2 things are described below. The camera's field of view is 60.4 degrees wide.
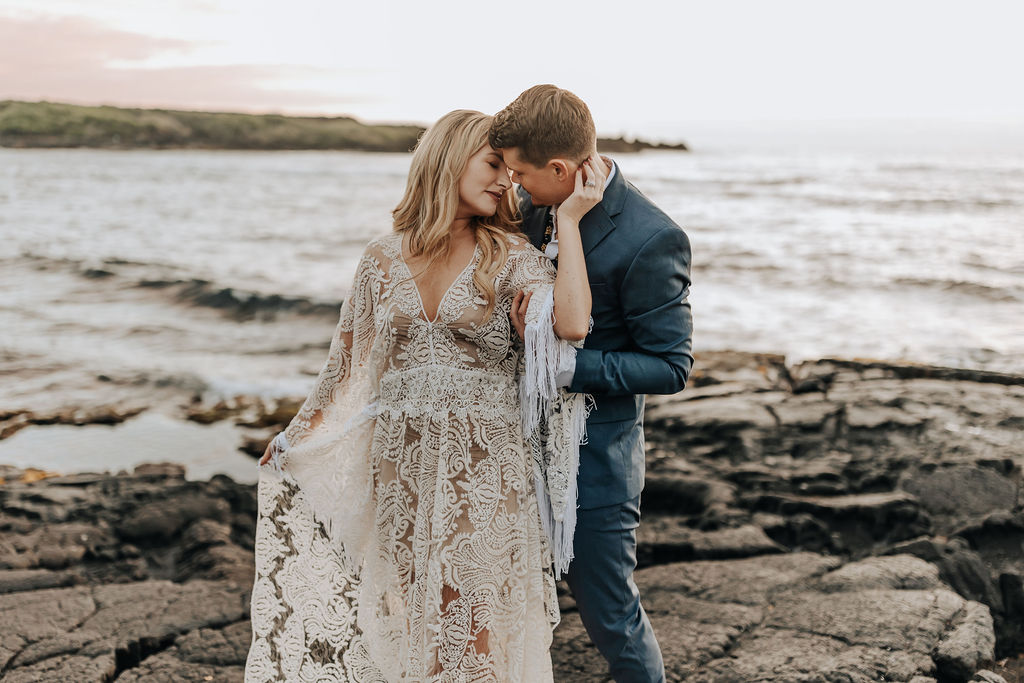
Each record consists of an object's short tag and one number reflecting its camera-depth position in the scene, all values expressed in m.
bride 2.53
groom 2.48
